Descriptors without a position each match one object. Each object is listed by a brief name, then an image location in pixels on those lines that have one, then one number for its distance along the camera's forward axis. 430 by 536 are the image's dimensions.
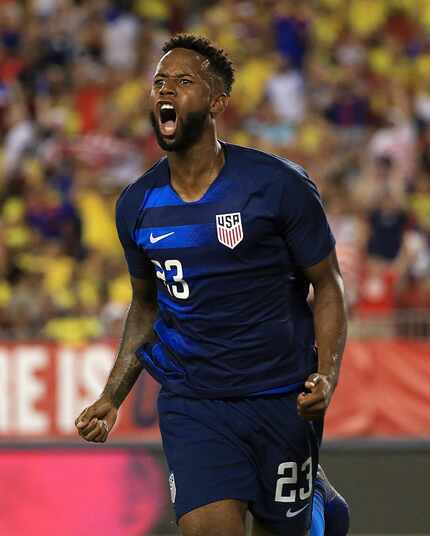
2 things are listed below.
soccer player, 9.56
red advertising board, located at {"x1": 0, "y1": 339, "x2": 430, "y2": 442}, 19.37
